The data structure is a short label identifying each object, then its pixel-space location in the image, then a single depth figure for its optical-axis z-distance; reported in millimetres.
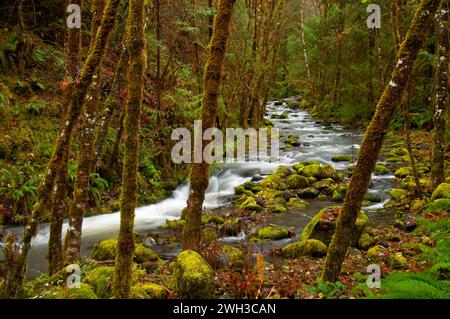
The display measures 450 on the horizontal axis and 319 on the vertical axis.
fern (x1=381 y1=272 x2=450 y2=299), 3651
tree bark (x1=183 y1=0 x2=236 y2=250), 5242
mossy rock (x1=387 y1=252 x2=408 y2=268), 5847
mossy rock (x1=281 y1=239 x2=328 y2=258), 6941
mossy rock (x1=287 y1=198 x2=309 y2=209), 10753
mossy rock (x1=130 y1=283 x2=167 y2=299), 4426
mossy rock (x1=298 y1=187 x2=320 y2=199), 11680
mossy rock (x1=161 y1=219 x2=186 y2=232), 8859
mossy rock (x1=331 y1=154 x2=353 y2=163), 15953
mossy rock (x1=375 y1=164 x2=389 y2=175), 13594
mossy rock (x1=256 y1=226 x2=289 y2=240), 8172
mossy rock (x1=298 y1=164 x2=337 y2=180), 13164
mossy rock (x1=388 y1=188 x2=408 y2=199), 10667
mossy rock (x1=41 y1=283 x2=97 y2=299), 3863
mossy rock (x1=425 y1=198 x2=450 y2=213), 6265
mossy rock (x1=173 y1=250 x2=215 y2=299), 4633
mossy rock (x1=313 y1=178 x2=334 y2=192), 12081
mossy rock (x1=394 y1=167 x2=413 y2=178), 12825
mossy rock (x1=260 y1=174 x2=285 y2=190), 12320
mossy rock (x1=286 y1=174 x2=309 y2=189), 12414
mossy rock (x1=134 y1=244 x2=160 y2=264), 6530
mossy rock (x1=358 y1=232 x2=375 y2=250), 7277
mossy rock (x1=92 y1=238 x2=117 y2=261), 6465
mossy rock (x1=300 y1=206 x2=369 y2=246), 7344
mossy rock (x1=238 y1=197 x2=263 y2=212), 10281
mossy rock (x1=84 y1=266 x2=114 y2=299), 4625
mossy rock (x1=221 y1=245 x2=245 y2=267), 6117
